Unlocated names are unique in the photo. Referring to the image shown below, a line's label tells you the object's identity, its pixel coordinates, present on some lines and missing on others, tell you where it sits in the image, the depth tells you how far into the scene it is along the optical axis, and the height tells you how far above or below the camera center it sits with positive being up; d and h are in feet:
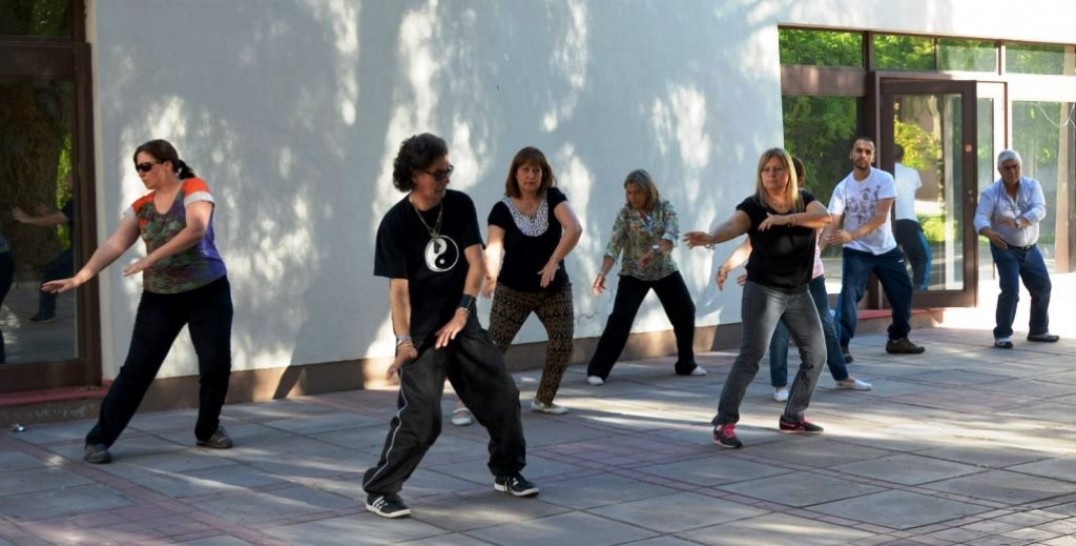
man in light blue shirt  44.83 +0.40
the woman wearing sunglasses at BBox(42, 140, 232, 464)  28.68 -0.46
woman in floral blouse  38.32 -0.39
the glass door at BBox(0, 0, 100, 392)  33.91 +1.55
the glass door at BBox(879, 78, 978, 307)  51.72 +2.32
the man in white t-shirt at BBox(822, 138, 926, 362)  41.14 +0.22
